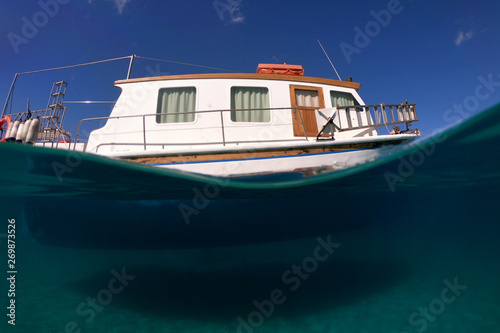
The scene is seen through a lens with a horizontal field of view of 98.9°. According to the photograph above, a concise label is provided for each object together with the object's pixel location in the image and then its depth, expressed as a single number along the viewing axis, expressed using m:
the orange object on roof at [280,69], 7.07
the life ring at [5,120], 5.66
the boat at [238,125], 4.34
